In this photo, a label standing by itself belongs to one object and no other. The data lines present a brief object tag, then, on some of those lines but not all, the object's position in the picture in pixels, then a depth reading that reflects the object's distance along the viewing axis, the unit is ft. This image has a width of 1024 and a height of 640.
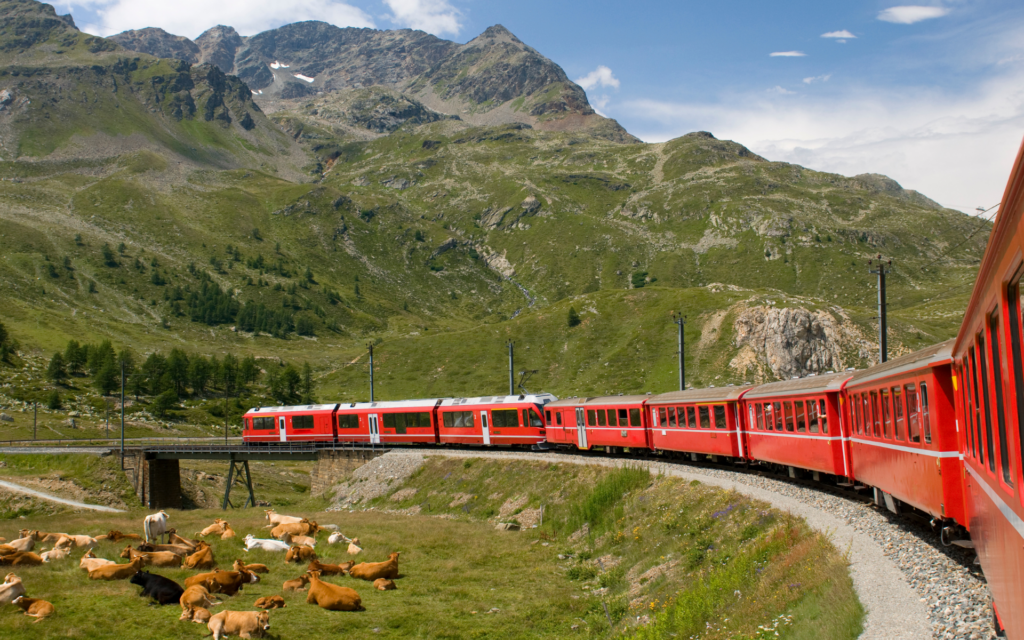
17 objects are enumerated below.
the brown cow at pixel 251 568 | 66.74
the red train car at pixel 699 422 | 100.48
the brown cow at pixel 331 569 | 72.27
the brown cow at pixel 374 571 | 74.13
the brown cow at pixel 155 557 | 67.82
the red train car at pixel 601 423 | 127.85
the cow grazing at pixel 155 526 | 83.05
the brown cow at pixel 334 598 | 60.59
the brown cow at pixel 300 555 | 79.28
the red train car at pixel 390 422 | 185.57
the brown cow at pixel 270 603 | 57.98
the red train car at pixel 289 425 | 213.66
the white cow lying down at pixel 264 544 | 83.35
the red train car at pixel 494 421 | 161.07
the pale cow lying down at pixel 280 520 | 104.14
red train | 18.47
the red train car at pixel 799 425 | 70.49
